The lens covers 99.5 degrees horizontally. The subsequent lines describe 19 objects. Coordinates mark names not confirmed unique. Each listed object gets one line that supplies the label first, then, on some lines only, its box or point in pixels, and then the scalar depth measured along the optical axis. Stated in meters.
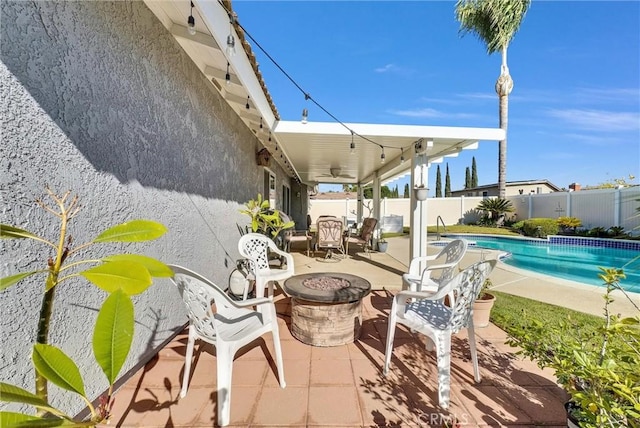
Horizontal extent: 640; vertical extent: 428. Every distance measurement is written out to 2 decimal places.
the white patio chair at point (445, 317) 2.00
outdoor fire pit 2.77
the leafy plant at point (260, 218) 4.82
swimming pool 8.20
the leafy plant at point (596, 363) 1.16
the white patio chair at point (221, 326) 1.80
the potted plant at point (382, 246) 9.01
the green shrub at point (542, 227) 13.74
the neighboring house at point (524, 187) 25.45
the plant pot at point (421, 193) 5.14
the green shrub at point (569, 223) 14.46
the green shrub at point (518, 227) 15.52
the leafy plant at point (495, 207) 17.31
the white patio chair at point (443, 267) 2.96
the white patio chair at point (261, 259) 3.51
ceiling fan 10.42
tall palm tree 14.34
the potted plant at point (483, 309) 3.23
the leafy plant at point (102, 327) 0.71
